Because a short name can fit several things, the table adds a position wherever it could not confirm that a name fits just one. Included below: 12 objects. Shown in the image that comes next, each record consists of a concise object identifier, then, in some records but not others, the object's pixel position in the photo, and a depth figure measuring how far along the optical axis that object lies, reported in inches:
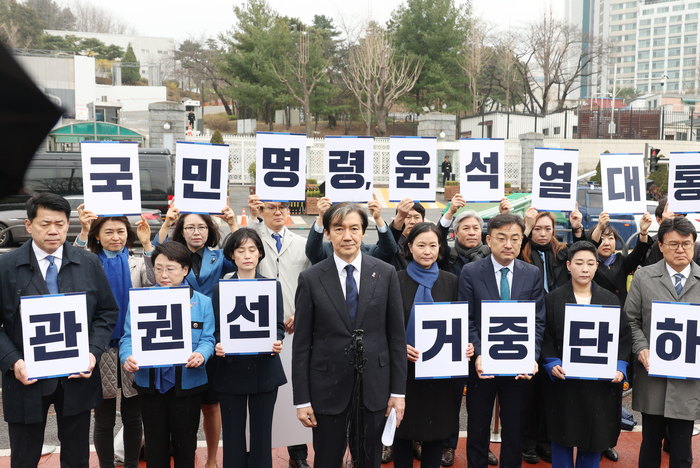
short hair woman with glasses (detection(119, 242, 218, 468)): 155.7
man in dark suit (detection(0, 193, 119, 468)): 144.0
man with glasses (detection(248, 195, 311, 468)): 182.7
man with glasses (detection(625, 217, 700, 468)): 162.9
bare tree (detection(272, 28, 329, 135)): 1502.2
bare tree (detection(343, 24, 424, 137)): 1469.0
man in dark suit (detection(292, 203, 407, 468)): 139.1
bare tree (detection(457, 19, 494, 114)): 1555.1
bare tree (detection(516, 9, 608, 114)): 1804.9
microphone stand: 134.6
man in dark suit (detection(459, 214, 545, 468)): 166.9
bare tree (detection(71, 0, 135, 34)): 3161.9
